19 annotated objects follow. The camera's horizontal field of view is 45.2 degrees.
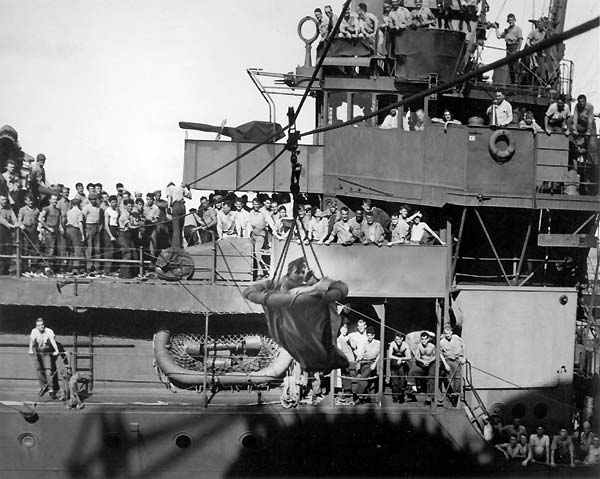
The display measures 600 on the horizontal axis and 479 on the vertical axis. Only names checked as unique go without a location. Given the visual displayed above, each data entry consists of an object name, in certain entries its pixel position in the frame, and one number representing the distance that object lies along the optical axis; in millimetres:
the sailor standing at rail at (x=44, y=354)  12492
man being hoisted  7664
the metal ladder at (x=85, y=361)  13164
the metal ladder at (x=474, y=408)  12734
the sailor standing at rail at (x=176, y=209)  13797
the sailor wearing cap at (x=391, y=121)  14711
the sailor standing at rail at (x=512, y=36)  15023
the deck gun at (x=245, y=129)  15188
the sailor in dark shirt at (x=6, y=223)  12562
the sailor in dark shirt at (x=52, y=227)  12922
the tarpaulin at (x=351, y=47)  14773
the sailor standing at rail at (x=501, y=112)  13883
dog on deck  12109
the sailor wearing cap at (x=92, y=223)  13055
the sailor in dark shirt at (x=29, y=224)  12750
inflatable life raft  12930
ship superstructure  12000
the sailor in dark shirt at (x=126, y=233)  13148
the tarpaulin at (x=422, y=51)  14898
